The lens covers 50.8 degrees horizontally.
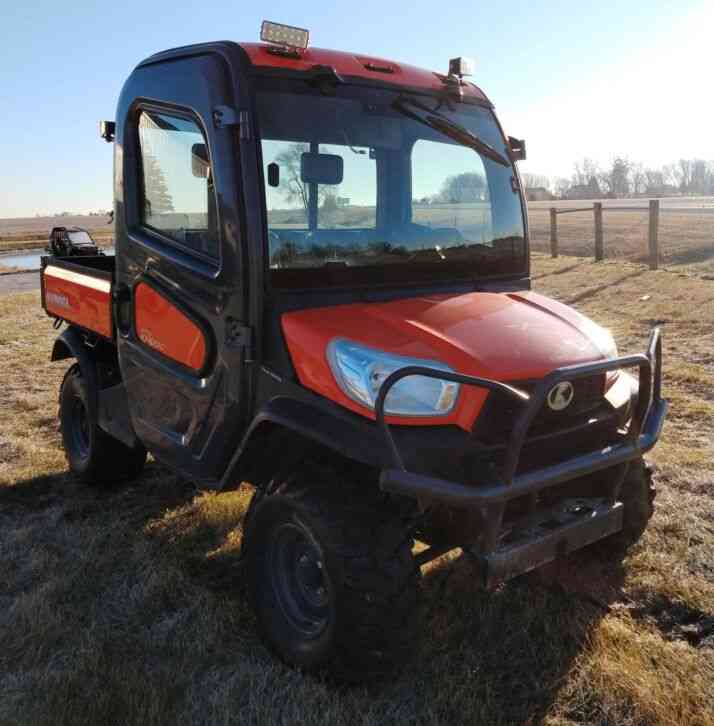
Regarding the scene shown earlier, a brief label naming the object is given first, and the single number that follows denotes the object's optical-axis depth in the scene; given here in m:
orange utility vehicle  2.53
